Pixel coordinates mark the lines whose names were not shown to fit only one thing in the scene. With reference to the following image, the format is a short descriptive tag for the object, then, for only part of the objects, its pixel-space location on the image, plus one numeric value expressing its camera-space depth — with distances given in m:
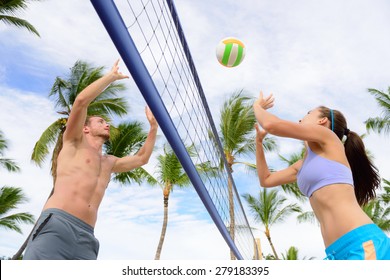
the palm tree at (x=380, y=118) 21.27
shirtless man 2.72
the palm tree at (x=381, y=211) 23.75
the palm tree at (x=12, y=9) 14.60
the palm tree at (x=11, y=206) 21.36
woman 1.94
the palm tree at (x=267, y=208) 24.95
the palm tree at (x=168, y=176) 21.03
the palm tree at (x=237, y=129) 19.62
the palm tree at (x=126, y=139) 18.00
